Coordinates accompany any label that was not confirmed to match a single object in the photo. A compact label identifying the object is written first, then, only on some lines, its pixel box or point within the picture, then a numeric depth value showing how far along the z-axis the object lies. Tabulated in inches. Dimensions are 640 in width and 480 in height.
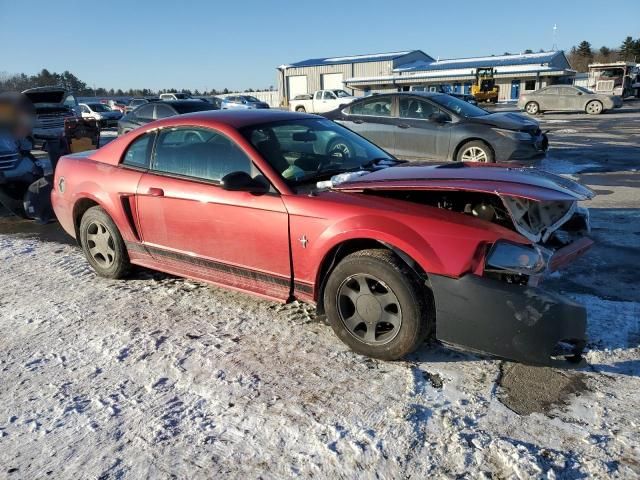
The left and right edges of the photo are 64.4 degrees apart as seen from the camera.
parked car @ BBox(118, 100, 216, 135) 503.5
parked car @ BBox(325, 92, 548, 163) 358.0
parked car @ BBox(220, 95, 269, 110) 1354.3
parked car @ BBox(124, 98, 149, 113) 1341.9
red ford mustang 109.9
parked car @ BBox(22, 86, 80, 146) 629.9
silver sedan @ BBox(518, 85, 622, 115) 1028.5
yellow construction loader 1574.8
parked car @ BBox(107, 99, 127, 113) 1489.4
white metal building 1818.4
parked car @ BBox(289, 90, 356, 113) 1326.3
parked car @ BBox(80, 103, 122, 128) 1166.3
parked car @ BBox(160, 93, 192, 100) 1494.6
